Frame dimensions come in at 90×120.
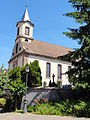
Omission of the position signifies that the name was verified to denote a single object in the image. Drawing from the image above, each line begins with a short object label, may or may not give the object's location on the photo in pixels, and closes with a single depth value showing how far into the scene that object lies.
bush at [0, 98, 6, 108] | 19.61
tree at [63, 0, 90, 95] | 15.86
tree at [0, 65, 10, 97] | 19.84
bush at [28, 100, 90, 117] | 13.80
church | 36.88
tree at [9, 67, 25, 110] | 17.70
